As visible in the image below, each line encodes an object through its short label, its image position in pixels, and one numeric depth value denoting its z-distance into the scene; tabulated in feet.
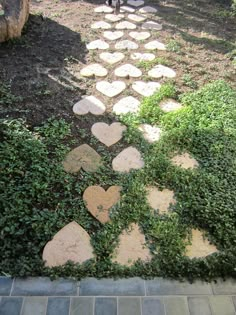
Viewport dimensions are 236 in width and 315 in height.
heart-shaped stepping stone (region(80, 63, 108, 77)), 11.34
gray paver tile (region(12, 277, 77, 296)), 6.11
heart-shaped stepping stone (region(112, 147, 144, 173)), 8.41
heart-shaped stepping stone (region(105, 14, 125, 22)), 14.76
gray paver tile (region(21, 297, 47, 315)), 5.87
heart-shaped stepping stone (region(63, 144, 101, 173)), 8.29
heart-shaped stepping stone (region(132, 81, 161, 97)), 10.82
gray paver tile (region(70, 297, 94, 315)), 5.90
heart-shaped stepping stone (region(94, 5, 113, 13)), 15.38
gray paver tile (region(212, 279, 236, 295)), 6.31
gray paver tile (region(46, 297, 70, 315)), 5.88
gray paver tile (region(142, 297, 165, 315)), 5.95
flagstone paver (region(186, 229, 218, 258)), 6.77
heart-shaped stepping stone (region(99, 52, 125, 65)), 12.13
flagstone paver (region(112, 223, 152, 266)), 6.64
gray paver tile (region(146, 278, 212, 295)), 6.24
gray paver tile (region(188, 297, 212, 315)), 6.00
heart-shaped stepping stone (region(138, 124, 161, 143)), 9.30
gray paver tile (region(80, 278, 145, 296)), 6.16
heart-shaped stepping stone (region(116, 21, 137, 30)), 14.19
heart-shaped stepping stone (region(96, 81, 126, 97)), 10.70
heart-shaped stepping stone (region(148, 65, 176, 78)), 11.53
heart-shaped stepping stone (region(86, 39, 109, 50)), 12.78
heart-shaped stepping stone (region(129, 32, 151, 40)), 13.61
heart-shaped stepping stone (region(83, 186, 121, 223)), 7.32
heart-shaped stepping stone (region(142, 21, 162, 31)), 14.29
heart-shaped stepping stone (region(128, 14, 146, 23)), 14.87
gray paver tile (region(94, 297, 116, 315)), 5.91
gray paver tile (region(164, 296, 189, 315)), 5.97
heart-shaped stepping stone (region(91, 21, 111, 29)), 14.11
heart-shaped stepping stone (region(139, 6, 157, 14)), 15.65
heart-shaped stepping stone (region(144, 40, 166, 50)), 12.92
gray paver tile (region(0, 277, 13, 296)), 6.09
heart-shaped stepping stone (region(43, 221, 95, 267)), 6.54
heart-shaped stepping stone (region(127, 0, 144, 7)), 16.15
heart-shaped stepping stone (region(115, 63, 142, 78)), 11.44
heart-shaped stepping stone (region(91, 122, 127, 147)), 9.12
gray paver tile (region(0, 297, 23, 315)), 5.85
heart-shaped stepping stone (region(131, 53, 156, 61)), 12.32
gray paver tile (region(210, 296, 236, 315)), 6.02
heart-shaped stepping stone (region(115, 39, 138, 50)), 12.91
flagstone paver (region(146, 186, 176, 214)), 7.60
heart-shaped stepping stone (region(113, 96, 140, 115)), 10.07
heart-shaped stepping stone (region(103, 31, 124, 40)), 13.47
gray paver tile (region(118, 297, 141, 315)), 5.92
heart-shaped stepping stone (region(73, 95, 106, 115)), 9.93
